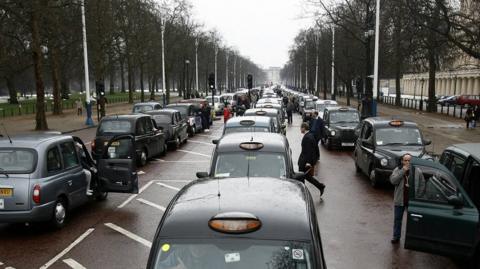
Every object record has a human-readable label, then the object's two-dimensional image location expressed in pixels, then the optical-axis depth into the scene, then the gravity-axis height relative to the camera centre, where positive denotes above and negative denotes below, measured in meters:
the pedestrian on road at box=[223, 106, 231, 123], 27.55 -1.92
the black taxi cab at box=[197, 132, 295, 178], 8.52 -1.42
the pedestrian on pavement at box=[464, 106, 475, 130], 29.75 -2.37
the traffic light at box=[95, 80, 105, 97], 34.53 -0.64
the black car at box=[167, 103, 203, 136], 26.41 -1.96
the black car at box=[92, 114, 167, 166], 16.19 -1.75
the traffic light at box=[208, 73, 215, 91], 40.22 -0.20
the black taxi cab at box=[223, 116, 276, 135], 14.36 -1.36
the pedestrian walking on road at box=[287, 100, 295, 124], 33.19 -2.27
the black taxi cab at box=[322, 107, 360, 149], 20.98 -2.04
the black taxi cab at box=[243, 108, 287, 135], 18.03 -1.36
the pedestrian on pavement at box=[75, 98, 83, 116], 43.18 -2.52
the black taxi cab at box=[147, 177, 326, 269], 3.69 -1.20
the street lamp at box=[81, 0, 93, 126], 33.62 -1.24
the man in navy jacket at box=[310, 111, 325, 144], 15.21 -1.48
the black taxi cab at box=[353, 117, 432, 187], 12.67 -1.82
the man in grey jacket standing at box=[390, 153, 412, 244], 8.41 -1.89
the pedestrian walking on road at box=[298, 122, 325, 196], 11.57 -1.83
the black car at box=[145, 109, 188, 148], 20.88 -1.94
